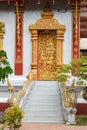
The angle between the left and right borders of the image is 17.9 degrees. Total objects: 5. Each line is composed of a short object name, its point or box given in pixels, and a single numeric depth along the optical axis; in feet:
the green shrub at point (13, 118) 28.36
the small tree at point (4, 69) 32.27
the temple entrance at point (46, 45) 45.28
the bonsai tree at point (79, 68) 34.97
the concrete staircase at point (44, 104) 35.39
